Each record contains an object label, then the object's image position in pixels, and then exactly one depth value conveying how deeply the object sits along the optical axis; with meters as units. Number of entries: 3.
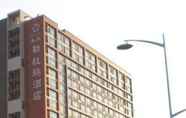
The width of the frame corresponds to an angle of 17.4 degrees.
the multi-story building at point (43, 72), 97.88
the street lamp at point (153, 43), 32.14
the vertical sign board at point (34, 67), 96.38
